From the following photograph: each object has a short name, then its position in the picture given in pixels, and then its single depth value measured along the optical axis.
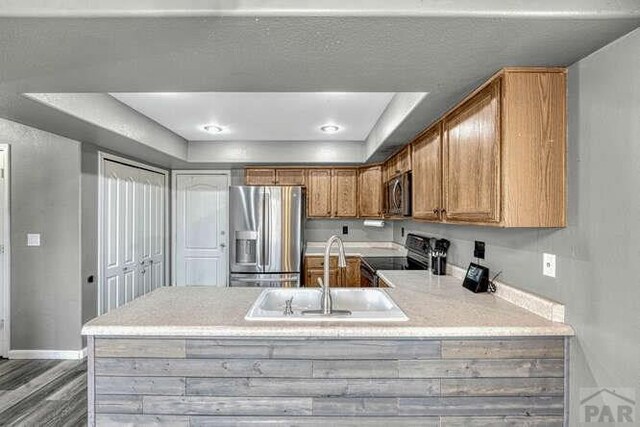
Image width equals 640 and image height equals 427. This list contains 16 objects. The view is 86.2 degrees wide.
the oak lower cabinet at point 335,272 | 4.08
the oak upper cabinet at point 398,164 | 3.13
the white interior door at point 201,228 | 4.98
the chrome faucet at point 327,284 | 1.71
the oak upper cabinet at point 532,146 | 1.51
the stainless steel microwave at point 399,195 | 3.03
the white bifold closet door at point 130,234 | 3.51
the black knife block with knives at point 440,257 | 2.76
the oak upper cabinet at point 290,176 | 4.58
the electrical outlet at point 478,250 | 2.26
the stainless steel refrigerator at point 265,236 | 3.99
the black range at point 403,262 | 3.09
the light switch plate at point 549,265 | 1.59
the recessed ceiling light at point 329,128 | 3.52
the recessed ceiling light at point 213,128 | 3.54
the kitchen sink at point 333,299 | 1.95
